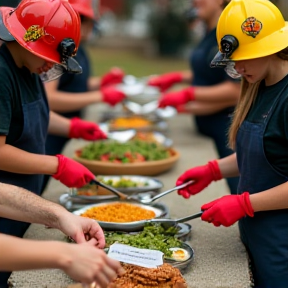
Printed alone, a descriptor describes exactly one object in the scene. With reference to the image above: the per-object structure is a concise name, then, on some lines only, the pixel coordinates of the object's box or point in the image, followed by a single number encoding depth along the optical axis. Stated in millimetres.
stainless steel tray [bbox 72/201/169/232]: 2383
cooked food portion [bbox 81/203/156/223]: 2508
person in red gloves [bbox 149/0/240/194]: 4094
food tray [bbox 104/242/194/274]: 2105
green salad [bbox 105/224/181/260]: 2180
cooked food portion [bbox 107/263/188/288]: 1922
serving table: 2078
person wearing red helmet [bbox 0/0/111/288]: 2348
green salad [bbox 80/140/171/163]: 3430
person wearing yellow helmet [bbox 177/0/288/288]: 2166
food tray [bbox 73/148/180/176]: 3332
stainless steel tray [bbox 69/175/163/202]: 2795
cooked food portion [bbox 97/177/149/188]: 3062
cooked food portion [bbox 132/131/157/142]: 4042
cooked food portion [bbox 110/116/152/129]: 4441
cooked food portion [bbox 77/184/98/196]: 2912
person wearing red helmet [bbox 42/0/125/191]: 3998
